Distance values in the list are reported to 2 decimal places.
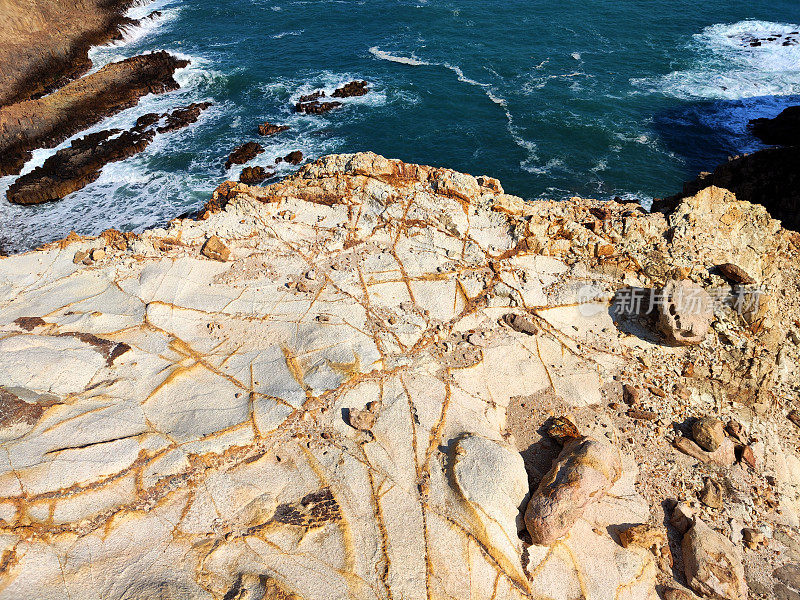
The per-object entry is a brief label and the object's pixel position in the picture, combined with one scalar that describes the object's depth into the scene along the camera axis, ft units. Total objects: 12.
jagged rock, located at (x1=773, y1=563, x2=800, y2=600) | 27.55
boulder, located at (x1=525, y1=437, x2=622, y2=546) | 27.02
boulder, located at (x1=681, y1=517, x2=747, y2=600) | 26.99
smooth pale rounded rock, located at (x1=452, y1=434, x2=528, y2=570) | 27.25
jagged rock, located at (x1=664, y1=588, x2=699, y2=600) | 26.55
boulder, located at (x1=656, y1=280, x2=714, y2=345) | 37.45
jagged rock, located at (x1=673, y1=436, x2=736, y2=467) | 32.73
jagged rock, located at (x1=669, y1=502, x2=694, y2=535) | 29.37
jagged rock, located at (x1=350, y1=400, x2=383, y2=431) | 31.37
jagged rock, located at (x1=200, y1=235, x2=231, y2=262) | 43.37
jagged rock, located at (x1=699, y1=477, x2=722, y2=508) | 30.73
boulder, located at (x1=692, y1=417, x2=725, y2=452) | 32.63
